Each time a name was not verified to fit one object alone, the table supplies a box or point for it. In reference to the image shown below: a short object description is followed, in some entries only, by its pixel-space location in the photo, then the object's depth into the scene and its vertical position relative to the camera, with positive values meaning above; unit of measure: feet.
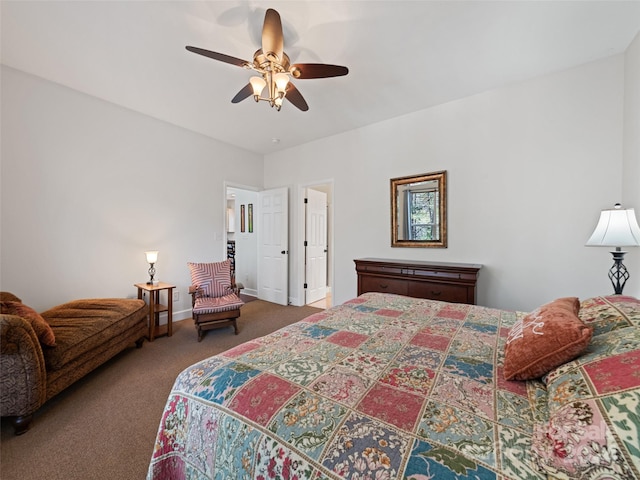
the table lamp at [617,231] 5.74 +0.14
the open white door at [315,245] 15.61 -0.63
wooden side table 10.04 -3.01
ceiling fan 5.76 +4.06
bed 2.00 -1.79
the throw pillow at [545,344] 2.87 -1.28
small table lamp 10.70 -1.05
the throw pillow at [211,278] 11.45 -1.94
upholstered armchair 10.14 -2.72
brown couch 5.15 -2.69
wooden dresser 8.96 -1.63
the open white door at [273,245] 15.34 -0.61
